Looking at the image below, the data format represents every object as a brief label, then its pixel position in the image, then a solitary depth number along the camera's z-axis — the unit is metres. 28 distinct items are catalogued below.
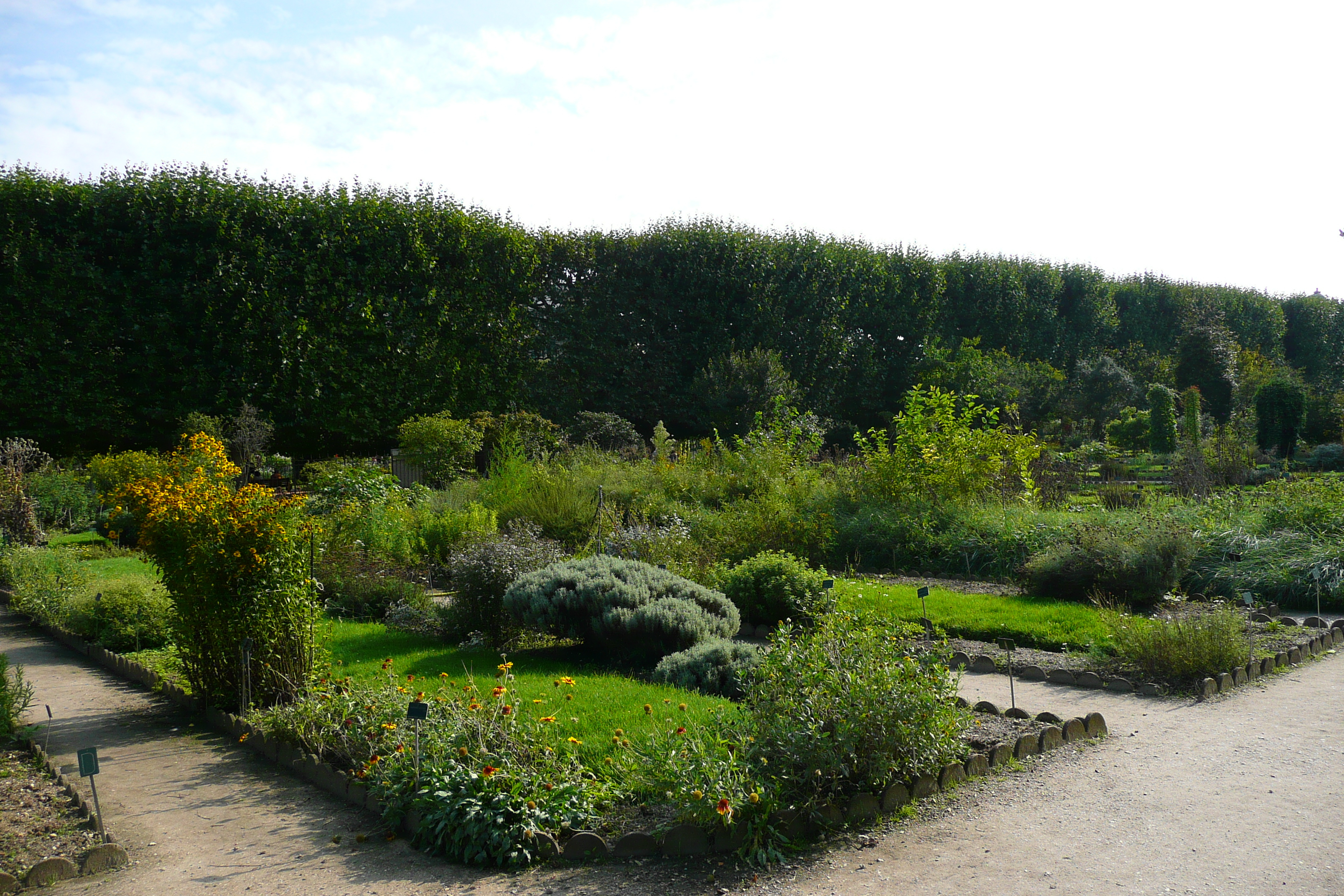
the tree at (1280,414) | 20.30
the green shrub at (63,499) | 14.11
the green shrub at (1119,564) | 7.93
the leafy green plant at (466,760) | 3.49
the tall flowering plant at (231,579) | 5.26
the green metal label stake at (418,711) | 3.57
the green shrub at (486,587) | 7.18
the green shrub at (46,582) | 8.32
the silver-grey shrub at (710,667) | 5.46
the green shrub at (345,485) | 11.58
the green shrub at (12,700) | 4.91
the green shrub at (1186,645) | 5.77
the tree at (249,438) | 15.28
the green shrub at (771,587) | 7.37
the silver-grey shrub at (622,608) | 6.14
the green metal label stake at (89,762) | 3.36
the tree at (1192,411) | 21.23
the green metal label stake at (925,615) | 4.93
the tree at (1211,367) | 25.44
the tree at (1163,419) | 21.08
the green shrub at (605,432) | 17.99
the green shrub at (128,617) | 7.44
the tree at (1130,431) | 22.84
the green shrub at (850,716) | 3.71
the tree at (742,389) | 19.03
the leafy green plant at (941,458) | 11.03
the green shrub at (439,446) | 15.80
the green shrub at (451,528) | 9.97
